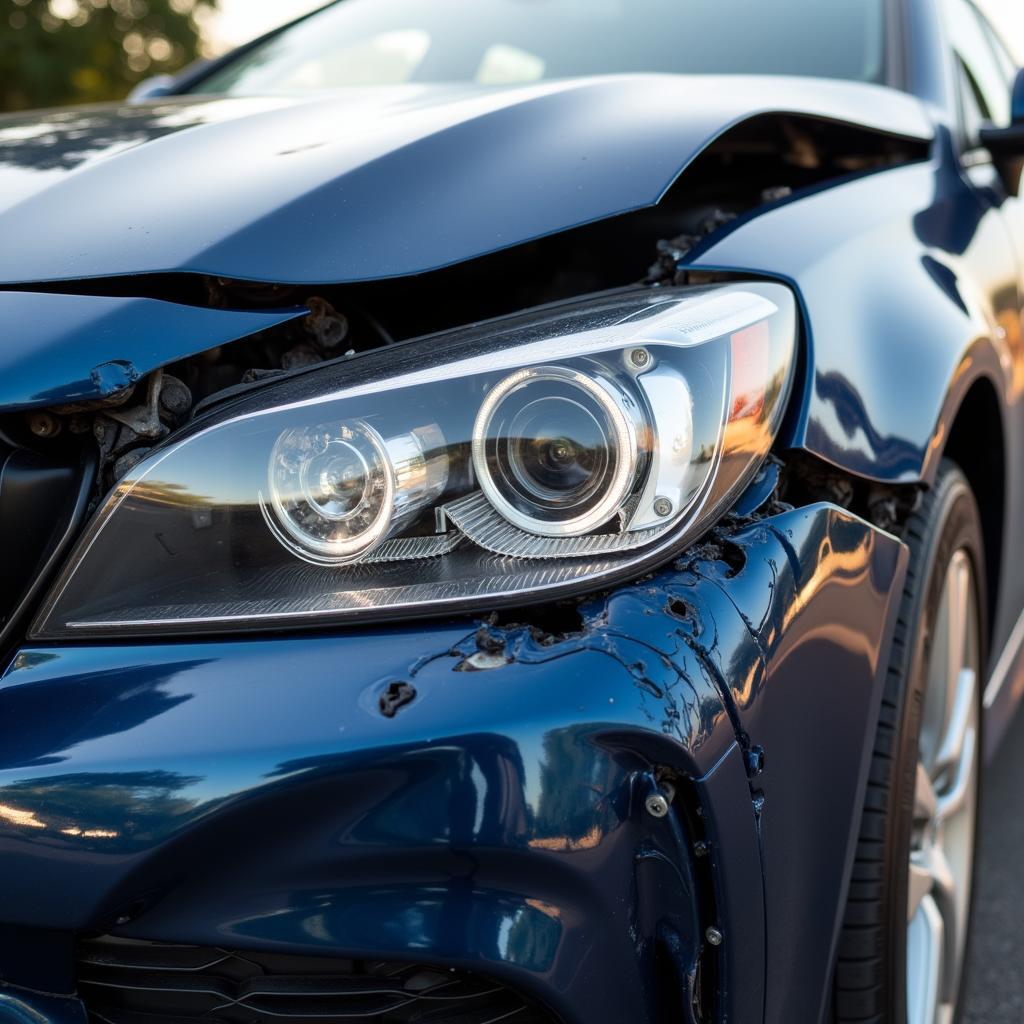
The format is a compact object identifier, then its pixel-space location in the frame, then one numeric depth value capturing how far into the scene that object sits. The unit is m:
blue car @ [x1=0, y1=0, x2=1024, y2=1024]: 0.90
